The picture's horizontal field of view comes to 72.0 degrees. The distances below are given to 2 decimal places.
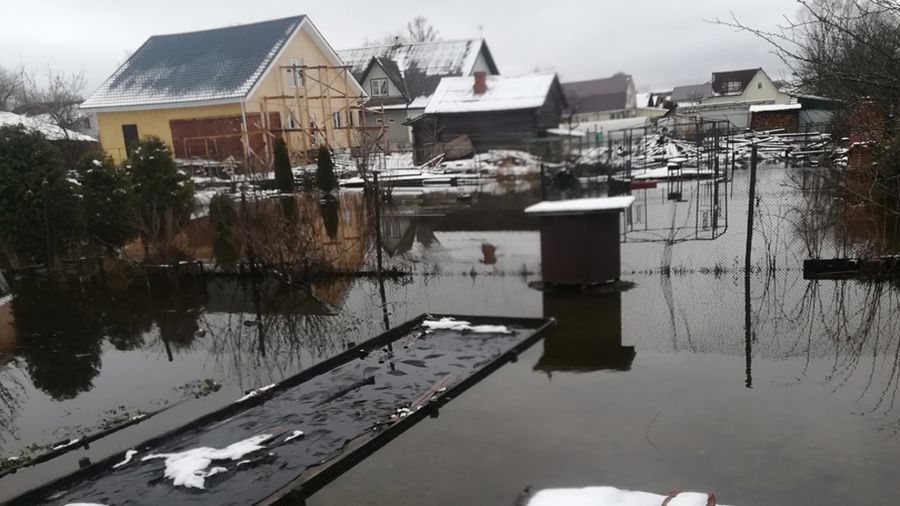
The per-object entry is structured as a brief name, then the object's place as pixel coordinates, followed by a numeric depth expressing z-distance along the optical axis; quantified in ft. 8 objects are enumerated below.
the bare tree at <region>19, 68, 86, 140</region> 87.56
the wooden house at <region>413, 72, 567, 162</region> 90.88
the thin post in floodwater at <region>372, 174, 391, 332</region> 29.34
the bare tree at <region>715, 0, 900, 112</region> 16.39
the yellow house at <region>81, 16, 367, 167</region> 82.48
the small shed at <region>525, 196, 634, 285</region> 26.61
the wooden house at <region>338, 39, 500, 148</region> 85.20
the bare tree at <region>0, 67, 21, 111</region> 103.85
